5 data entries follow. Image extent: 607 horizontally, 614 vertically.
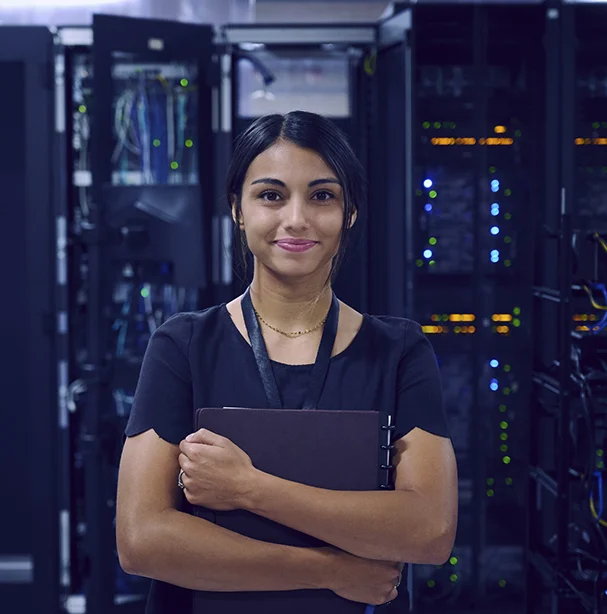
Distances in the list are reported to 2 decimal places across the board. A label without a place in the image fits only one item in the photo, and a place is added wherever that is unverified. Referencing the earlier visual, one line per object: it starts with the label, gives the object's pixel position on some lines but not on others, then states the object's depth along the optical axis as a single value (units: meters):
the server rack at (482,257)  3.17
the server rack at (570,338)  2.74
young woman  1.19
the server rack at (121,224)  3.03
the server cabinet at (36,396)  3.22
